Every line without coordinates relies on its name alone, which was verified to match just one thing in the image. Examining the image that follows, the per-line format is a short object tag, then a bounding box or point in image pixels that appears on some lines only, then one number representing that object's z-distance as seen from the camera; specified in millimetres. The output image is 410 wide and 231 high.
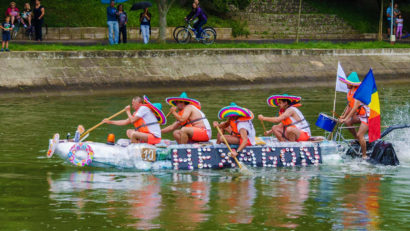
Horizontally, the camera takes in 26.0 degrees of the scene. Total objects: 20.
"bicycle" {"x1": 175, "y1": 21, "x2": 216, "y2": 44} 36344
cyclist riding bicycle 35219
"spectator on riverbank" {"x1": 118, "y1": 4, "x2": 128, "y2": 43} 34719
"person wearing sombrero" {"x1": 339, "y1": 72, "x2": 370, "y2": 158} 18094
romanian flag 17969
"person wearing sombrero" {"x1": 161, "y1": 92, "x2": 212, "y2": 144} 17781
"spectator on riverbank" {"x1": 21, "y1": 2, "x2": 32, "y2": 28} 36844
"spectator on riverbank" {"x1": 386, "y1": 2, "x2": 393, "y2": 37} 45375
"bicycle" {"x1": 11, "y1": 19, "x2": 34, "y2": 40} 37031
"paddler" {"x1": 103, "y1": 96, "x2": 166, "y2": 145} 17734
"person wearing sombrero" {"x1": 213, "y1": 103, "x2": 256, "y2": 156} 17203
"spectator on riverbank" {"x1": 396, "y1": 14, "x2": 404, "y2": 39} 45259
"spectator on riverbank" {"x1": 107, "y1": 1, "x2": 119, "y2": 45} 33812
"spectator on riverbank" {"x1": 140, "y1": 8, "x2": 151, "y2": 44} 34562
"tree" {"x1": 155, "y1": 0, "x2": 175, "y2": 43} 34594
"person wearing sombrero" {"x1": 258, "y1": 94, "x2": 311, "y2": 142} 18000
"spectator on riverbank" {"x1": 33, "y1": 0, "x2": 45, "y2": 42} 35731
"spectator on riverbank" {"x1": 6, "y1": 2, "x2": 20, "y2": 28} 35375
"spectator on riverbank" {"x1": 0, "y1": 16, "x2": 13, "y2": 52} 30828
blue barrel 18562
